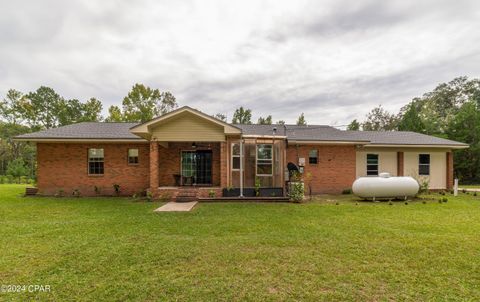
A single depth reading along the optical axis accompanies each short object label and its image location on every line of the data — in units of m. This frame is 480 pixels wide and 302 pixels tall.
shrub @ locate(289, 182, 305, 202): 11.62
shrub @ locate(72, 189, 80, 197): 13.74
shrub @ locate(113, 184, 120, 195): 13.84
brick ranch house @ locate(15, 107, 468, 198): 12.41
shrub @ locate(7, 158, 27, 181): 26.88
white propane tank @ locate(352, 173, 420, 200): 12.02
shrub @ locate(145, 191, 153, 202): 12.13
